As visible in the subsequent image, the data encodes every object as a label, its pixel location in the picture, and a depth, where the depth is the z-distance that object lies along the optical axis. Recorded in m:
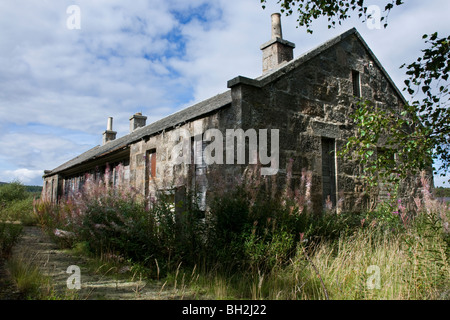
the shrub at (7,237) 5.58
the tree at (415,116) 4.46
